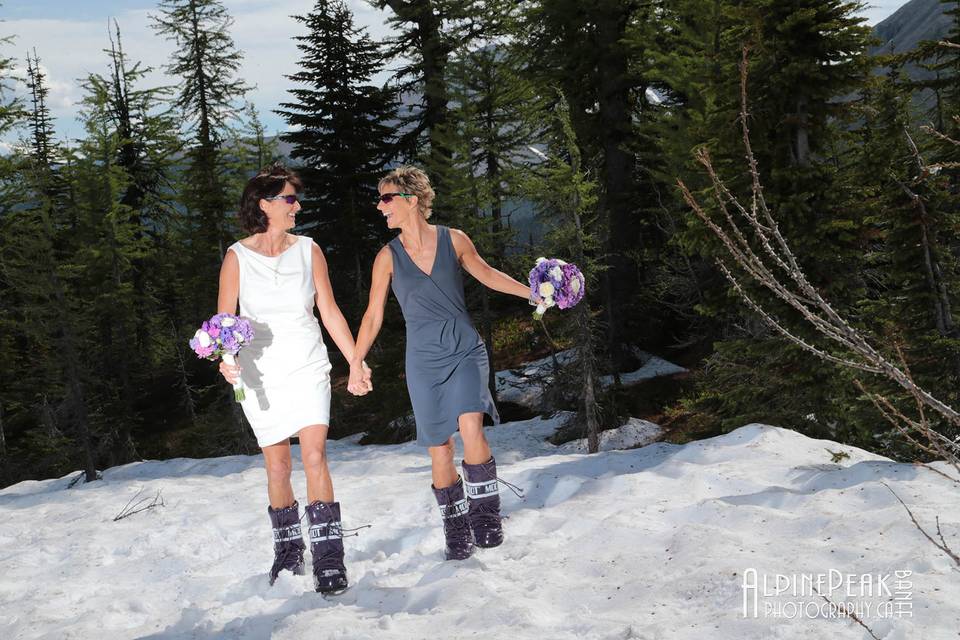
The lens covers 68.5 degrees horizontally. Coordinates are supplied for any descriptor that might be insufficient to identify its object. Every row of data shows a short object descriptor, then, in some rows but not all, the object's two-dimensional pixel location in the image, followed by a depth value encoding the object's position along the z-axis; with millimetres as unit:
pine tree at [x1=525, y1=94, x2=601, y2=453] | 14664
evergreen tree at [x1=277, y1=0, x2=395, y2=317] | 26562
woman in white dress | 5000
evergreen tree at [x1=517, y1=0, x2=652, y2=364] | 19234
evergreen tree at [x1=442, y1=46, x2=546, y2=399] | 19344
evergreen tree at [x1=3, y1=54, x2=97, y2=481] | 17250
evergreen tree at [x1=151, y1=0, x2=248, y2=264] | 25812
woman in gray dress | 5250
